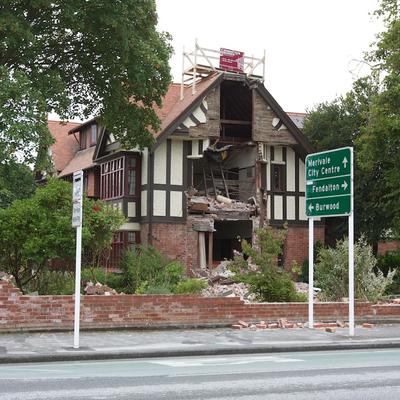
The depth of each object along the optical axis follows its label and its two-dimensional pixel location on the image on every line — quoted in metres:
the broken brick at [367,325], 18.34
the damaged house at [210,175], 33.22
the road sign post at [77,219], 13.52
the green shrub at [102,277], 20.06
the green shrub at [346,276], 20.52
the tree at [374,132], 28.61
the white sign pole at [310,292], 17.23
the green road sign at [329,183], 16.55
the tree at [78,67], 20.78
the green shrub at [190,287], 20.44
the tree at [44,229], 17.08
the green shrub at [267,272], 18.80
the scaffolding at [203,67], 33.78
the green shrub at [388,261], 33.62
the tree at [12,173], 21.09
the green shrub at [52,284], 18.16
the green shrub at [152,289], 19.00
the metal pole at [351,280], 16.38
